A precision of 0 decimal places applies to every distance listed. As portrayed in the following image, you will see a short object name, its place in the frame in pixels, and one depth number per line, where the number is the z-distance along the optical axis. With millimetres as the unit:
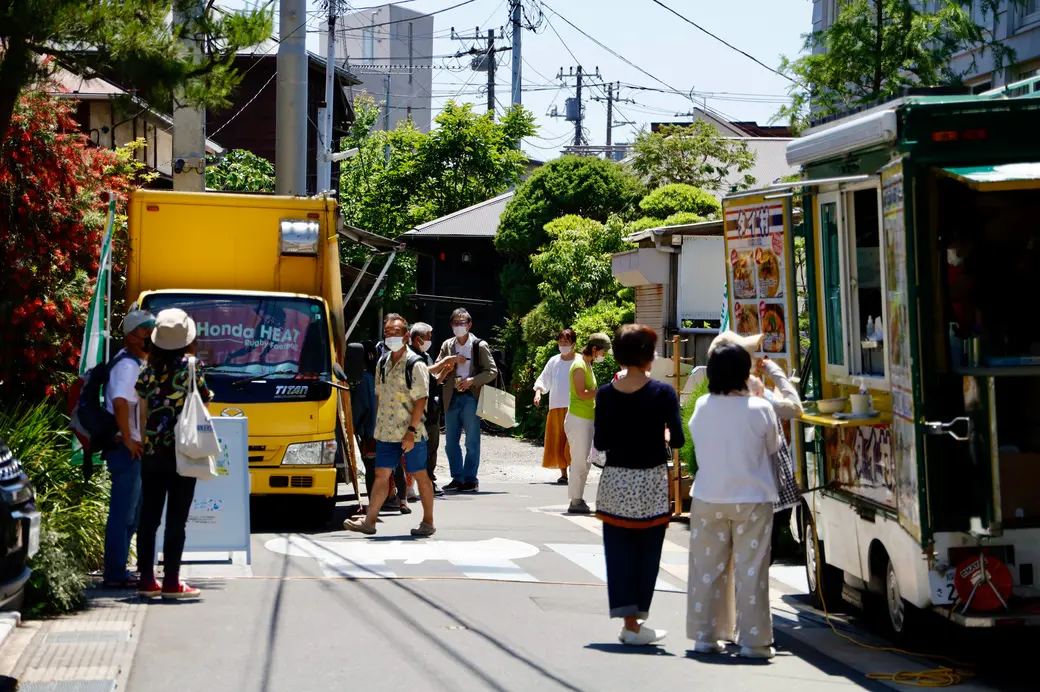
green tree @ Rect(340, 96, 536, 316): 42656
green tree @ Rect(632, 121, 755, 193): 34969
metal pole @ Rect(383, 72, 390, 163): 75019
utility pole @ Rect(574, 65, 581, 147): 73625
